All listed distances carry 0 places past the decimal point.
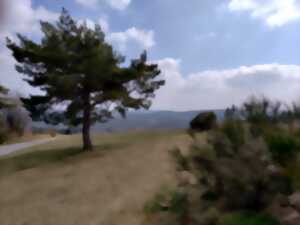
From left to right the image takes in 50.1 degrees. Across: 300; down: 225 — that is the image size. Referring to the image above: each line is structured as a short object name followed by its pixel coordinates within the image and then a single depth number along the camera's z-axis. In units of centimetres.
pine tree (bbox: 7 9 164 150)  1382
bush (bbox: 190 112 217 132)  1899
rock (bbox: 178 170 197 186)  712
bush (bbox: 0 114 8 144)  2440
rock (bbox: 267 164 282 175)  543
